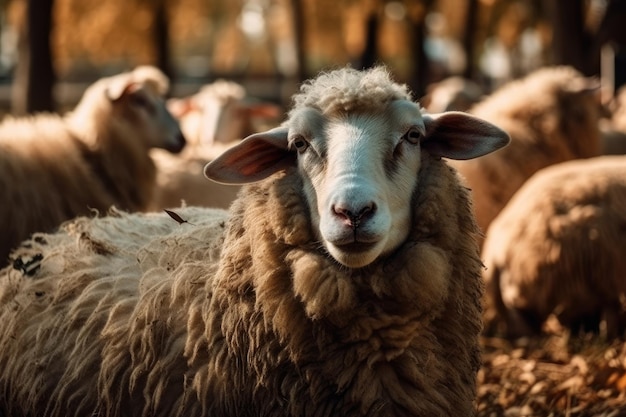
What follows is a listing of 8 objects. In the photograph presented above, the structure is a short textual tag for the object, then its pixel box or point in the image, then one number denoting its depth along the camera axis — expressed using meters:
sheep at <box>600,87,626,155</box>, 10.09
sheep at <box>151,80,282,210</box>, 7.83
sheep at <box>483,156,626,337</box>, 6.37
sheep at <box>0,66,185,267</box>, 6.46
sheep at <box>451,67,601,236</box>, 8.45
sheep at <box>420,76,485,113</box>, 12.28
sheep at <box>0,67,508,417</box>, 3.50
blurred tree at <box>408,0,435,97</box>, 23.66
